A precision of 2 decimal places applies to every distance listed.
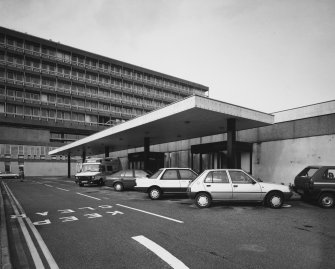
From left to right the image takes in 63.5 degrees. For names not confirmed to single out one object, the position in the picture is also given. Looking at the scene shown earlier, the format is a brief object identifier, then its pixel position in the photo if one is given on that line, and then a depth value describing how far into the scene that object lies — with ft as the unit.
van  70.18
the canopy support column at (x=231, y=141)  49.78
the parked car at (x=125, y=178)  57.41
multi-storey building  168.76
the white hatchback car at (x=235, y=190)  32.37
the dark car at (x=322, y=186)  33.01
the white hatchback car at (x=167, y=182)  41.65
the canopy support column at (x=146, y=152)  79.56
